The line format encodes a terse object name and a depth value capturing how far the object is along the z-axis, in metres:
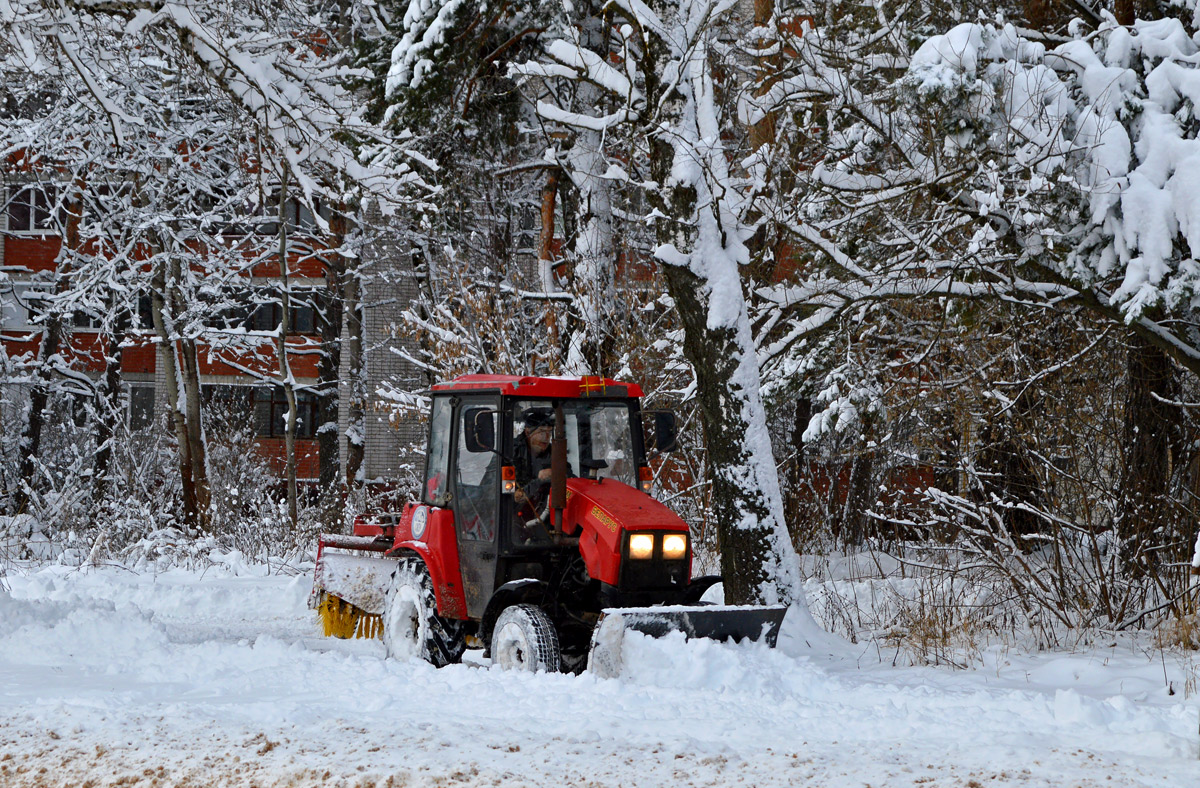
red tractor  14.47
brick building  43.47
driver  15.83
